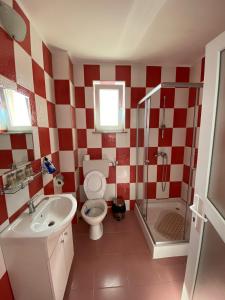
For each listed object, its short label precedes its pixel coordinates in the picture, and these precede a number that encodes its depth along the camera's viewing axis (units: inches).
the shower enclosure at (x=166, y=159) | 81.4
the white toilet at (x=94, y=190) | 77.4
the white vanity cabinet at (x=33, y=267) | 34.9
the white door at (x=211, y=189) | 29.6
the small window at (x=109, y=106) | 84.6
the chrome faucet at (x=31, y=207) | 43.0
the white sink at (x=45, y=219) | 34.9
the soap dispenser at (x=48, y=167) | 53.7
